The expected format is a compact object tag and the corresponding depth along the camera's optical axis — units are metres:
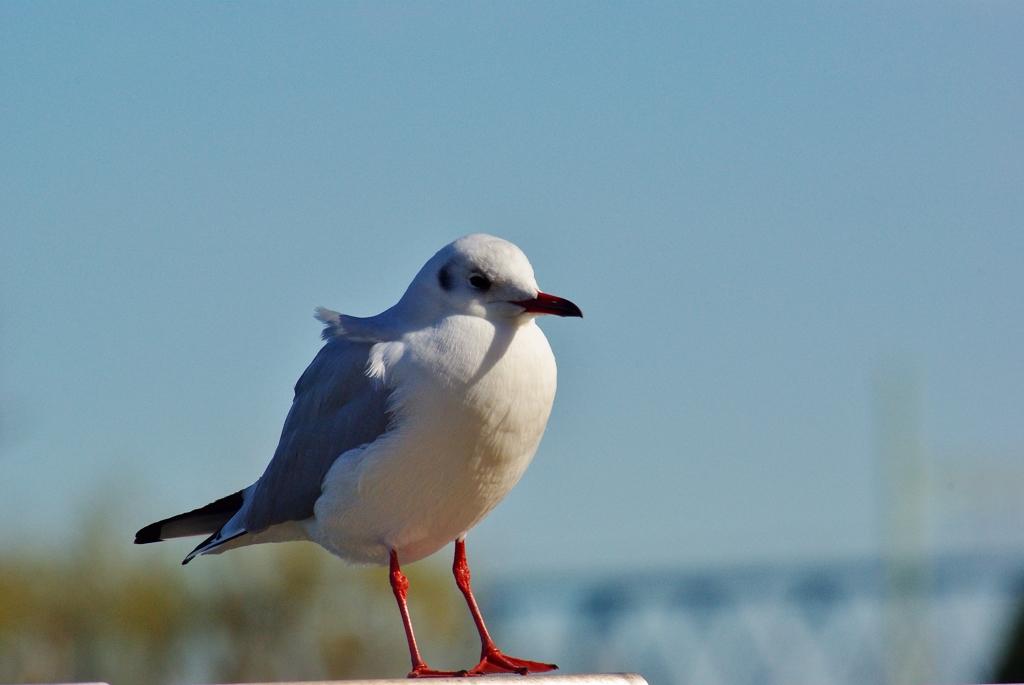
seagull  7.74
